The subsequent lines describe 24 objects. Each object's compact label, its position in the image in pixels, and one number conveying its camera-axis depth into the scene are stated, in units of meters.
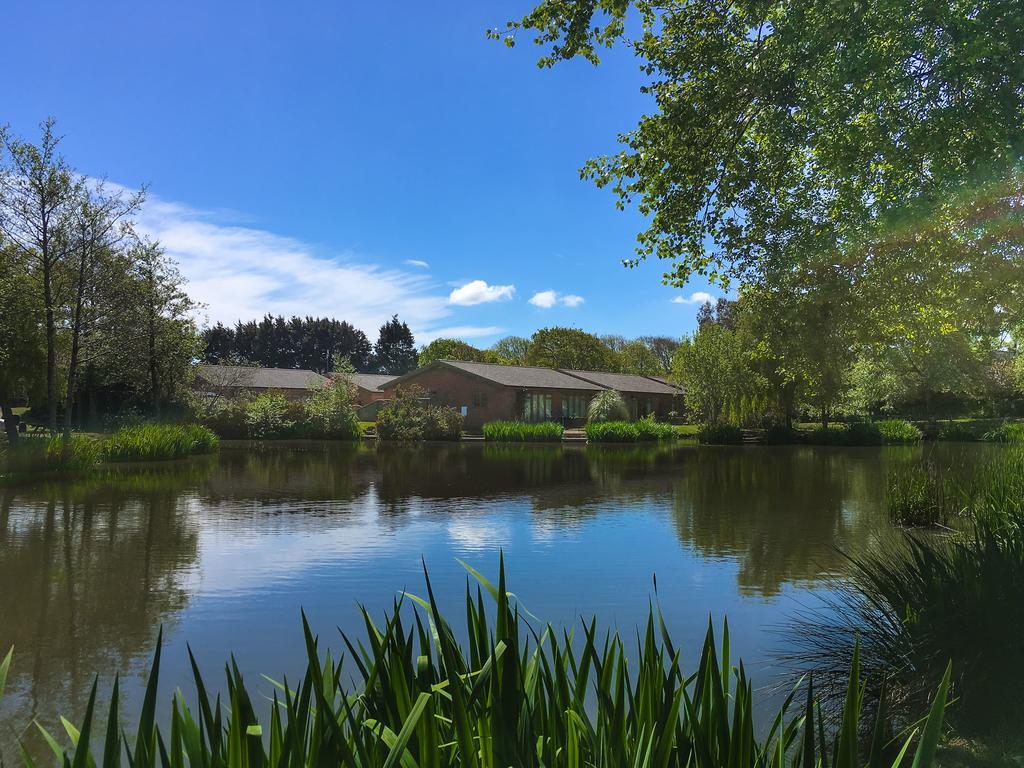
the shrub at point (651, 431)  40.41
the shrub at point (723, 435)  39.72
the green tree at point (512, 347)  100.00
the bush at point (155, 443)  24.47
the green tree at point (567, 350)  76.00
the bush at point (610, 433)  39.34
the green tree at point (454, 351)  81.50
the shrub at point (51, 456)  19.52
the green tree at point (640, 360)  81.81
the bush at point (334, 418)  40.94
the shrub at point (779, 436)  39.88
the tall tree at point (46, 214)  21.92
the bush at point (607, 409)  43.91
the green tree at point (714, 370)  40.59
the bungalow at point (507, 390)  48.31
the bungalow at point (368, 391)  67.50
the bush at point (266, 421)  40.38
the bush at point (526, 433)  40.00
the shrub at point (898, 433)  39.04
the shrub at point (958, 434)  38.91
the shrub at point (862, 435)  38.38
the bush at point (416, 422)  40.28
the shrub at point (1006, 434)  31.76
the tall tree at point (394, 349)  102.84
